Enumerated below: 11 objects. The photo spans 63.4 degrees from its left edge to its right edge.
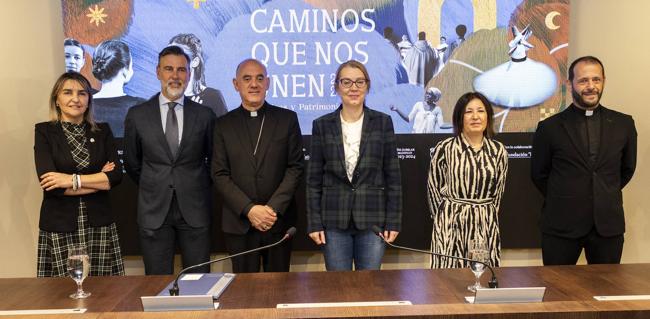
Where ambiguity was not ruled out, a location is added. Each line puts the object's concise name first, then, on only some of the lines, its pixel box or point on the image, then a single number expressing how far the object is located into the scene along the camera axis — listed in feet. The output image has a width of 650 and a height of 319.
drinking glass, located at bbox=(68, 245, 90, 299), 6.36
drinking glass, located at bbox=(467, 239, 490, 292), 6.46
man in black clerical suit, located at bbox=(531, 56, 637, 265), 10.09
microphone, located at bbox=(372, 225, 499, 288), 6.22
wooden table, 5.52
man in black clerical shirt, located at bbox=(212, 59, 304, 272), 9.98
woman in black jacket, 10.02
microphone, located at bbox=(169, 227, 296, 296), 5.97
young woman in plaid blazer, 9.63
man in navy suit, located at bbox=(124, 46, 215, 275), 10.32
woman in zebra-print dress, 9.68
